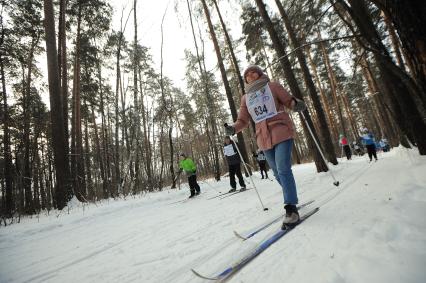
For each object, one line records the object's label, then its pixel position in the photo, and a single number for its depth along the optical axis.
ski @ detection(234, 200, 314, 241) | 2.88
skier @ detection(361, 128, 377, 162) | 11.88
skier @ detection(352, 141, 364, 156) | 22.02
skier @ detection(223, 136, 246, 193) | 8.63
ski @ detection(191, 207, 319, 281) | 2.01
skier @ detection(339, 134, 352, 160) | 16.47
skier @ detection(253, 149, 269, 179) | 12.15
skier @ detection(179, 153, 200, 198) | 10.19
